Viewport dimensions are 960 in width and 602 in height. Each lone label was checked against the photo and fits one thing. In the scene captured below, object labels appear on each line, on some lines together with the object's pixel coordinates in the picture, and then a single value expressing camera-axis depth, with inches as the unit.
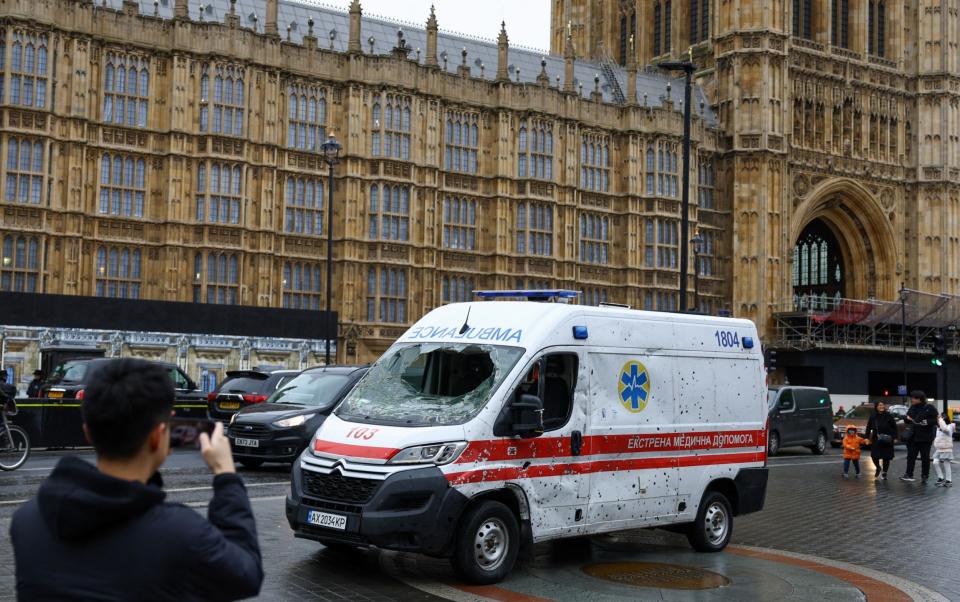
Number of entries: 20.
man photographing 120.4
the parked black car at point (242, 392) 836.6
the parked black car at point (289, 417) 658.8
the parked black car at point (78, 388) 863.7
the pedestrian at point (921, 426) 768.3
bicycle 637.9
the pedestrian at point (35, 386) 1016.1
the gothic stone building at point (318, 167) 1430.9
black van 1064.8
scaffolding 1987.0
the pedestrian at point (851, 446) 808.9
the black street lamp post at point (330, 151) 1123.9
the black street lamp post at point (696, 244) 1307.8
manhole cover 371.2
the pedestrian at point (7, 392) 648.4
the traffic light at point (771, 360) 1307.6
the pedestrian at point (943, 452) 765.3
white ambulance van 347.9
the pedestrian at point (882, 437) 797.9
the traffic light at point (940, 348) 1424.7
